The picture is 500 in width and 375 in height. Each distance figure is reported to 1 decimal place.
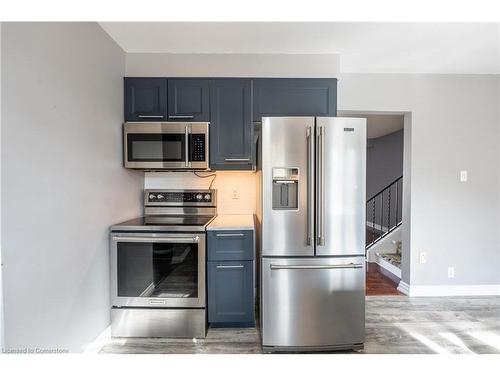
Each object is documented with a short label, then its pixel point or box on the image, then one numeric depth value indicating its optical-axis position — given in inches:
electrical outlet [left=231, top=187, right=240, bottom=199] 106.0
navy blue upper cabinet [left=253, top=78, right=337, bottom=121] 90.9
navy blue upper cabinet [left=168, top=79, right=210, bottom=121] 91.0
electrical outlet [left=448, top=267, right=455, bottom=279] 109.6
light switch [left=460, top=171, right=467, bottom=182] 109.7
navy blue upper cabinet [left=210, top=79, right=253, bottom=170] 90.9
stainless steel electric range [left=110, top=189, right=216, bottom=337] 77.4
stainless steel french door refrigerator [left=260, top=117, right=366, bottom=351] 71.1
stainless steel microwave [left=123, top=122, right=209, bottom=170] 88.4
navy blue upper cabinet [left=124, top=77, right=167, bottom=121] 90.5
